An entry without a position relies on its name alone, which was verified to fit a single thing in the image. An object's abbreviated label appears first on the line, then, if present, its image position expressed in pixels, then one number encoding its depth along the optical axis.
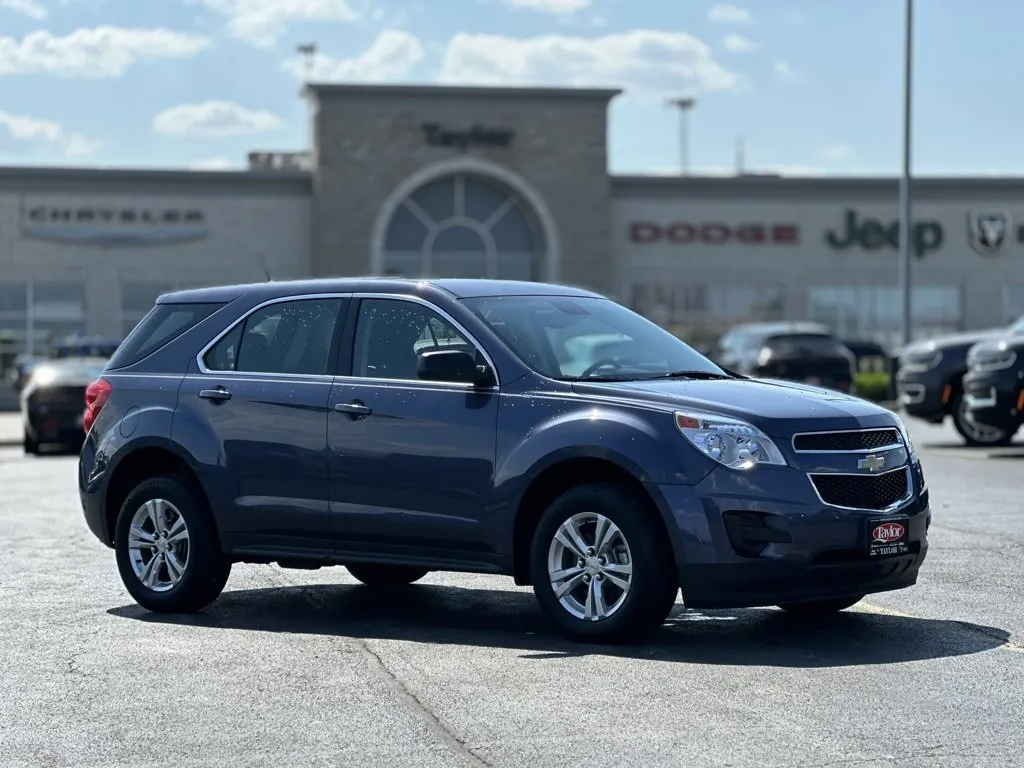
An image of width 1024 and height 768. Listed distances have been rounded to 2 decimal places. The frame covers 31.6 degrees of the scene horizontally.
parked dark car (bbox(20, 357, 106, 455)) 26.14
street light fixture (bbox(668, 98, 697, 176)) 85.88
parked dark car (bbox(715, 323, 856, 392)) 31.58
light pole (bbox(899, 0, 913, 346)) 36.47
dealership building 53.00
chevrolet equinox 7.96
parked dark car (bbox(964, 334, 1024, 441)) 19.91
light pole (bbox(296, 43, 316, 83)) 66.12
